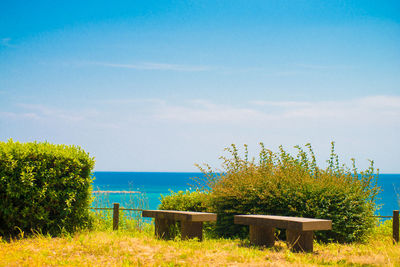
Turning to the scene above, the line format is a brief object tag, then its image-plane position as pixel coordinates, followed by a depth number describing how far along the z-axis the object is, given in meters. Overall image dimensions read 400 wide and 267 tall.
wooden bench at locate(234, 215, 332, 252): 7.64
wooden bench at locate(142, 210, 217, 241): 8.78
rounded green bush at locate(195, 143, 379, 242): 9.84
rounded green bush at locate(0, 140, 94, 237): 8.79
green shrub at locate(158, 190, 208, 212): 11.71
